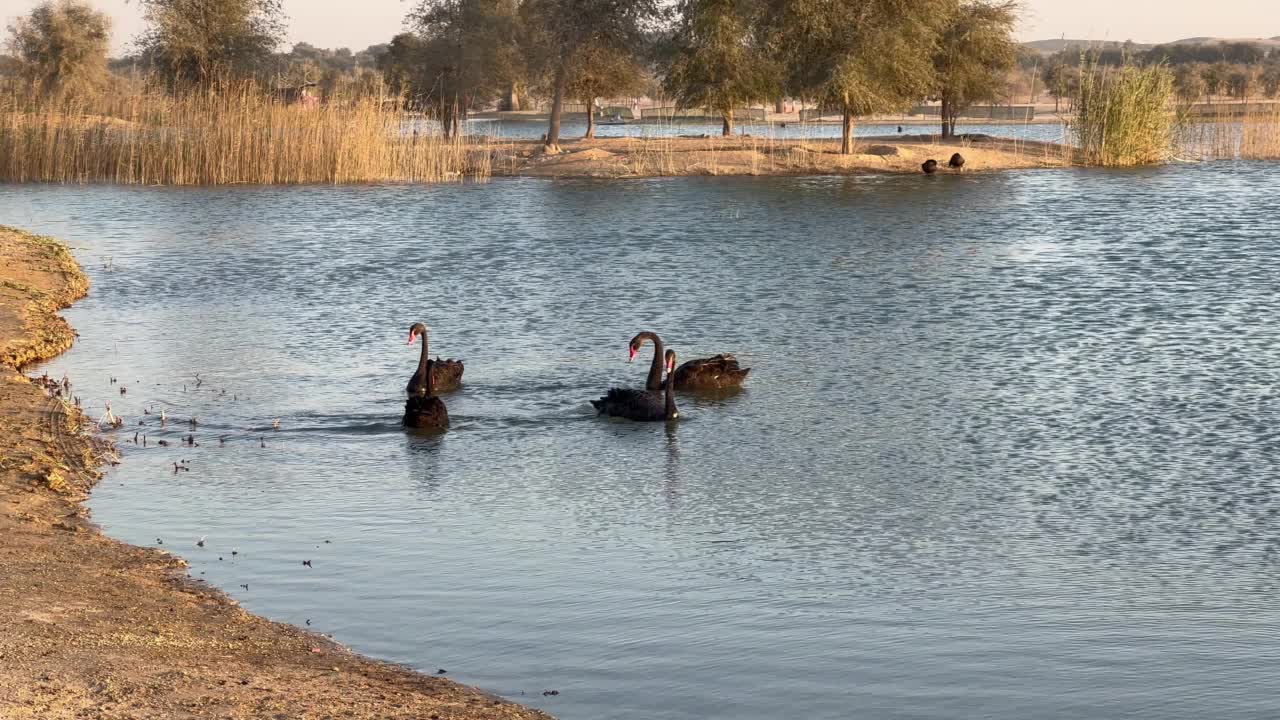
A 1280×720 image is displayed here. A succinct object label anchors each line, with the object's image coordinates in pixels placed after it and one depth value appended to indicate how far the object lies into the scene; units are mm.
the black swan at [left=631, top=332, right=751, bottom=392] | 16219
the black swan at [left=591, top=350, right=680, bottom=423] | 14953
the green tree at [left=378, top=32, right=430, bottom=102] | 71062
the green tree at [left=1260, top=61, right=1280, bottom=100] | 99600
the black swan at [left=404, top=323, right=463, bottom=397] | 15859
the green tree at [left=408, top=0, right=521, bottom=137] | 70375
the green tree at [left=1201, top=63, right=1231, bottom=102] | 100750
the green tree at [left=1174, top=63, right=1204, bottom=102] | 96438
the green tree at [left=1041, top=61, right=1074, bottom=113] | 87438
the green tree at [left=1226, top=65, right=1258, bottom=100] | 97838
